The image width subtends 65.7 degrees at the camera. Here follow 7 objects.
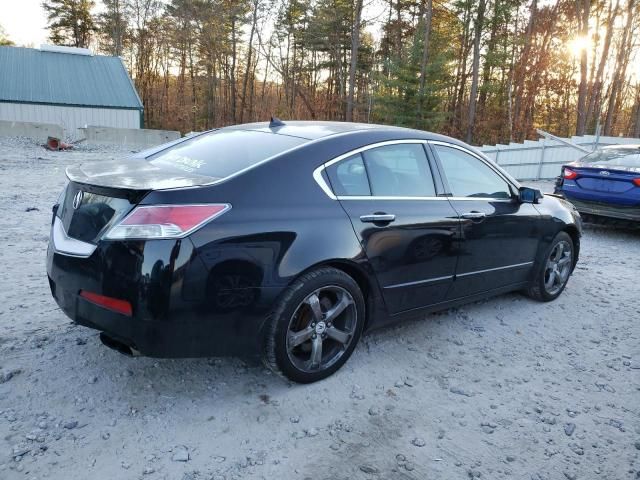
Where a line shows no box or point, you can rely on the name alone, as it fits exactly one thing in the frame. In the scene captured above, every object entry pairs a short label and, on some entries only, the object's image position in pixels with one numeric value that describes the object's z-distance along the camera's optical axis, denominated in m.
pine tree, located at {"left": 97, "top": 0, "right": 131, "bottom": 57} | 42.22
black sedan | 2.54
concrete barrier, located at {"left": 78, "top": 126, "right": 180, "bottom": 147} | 19.48
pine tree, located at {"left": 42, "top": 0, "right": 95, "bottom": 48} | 43.09
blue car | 7.43
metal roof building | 27.61
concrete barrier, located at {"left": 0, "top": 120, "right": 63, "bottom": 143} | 18.00
